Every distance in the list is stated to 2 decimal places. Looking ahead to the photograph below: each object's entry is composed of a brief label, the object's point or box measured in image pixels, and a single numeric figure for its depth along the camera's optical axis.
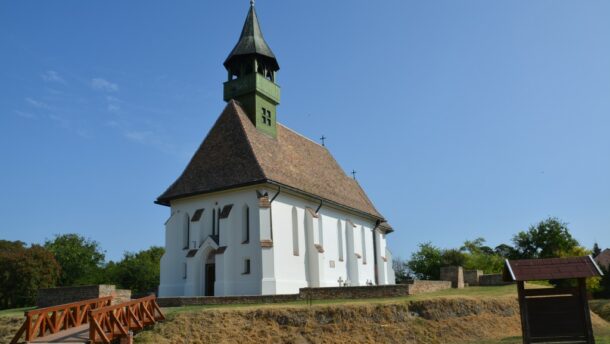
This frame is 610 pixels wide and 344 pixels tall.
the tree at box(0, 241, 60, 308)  47.47
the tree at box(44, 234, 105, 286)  53.59
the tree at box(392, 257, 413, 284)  50.91
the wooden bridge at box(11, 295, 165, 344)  16.09
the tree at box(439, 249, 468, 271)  46.19
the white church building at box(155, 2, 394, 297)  28.00
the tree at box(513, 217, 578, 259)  43.75
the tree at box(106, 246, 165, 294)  42.28
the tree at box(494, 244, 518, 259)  46.31
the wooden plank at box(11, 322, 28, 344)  15.91
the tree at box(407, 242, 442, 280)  46.19
